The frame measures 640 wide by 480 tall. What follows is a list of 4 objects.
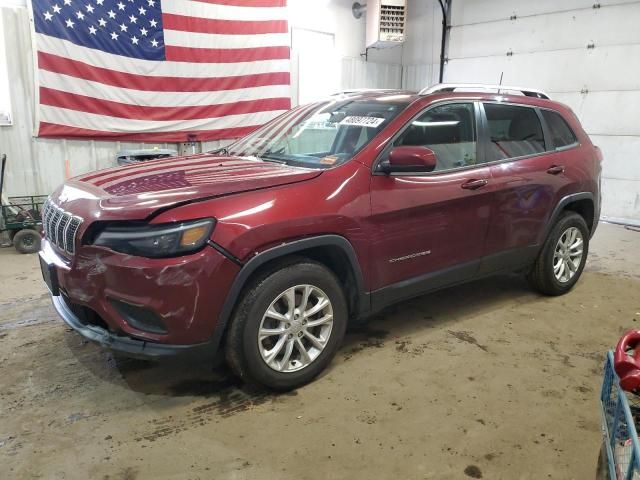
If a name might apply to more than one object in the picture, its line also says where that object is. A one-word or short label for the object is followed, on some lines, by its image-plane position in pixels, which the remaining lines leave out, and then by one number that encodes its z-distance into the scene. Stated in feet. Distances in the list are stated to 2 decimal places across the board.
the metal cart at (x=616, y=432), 4.29
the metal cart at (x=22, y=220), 17.39
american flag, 18.69
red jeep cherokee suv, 7.25
